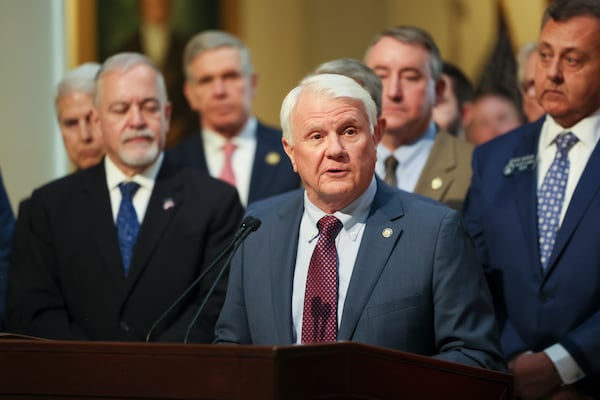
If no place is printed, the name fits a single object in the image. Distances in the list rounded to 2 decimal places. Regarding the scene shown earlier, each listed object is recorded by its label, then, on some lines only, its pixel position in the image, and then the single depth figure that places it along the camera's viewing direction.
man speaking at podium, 7.68
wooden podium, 6.10
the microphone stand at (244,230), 7.80
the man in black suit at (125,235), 9.61
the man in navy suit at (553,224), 8.63
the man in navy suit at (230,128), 11.95
